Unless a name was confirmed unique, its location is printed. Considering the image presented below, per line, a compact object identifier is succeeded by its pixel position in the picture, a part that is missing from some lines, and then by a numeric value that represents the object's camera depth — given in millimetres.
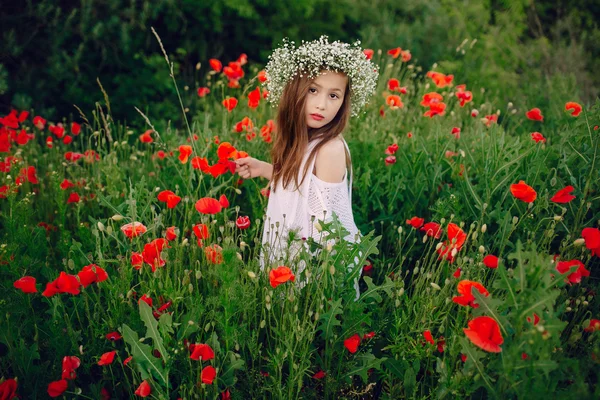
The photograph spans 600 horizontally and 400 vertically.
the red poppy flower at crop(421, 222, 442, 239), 2094
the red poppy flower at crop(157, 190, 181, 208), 2092
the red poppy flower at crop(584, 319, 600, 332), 1569
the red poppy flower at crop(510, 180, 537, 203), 1949
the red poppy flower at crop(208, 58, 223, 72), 3379
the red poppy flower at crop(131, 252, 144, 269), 1878
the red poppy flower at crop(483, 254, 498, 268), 1770
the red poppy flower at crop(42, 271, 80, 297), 1710
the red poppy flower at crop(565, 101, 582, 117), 2811
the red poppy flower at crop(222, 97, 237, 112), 2998
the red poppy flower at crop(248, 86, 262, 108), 2926
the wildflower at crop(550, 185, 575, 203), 1995
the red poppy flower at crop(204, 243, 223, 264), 1824
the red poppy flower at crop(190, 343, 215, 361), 1607
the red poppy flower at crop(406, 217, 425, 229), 2279
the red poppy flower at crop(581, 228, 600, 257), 1816
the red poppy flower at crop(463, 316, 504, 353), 1458
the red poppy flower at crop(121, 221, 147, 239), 1898
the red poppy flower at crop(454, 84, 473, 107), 3277
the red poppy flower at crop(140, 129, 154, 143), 3238
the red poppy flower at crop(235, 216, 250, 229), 2005
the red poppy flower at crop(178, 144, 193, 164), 2389
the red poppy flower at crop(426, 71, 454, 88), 3396
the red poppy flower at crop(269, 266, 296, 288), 1654
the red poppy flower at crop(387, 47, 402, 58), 3630
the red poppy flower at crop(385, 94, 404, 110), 3107
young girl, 2303
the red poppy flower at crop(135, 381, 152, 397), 1617
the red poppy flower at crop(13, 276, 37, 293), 1765
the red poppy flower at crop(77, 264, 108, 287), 1747
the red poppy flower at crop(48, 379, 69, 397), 1648
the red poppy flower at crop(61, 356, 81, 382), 1673
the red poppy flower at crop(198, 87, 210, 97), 3536
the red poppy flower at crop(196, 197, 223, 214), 1914
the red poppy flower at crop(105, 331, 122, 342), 1811
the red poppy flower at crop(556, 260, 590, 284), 1706
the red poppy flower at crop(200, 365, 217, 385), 1619
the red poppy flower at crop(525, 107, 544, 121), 2936
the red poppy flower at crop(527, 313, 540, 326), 1497
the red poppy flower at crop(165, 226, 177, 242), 1950
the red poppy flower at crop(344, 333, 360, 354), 1812
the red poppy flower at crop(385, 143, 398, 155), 2789
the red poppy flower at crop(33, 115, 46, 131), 3450
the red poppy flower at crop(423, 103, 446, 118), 3041
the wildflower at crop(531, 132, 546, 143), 2738
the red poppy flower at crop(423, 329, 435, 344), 1749
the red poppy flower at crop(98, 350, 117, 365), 1665
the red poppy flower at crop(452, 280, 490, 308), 1604
